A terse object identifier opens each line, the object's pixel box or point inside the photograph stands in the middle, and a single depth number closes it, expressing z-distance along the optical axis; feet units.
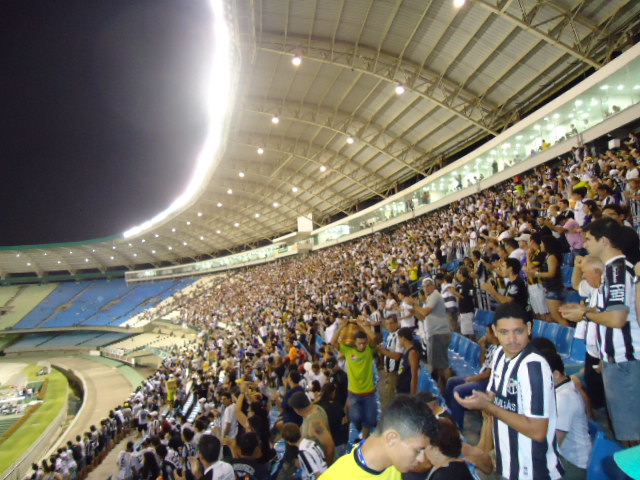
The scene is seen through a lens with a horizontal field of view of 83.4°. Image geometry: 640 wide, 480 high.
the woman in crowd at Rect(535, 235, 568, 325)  14.64
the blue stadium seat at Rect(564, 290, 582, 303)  17.66
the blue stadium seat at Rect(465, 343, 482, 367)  17.64
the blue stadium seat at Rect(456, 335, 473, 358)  19.00
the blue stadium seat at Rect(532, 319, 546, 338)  16.45
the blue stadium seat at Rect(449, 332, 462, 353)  20.56
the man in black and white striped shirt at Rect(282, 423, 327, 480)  9.36
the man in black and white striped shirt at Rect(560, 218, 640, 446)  6.88
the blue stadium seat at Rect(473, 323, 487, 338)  21.72
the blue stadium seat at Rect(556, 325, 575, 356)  15.07
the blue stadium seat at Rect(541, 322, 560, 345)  15.61
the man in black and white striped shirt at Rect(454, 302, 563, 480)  5.79
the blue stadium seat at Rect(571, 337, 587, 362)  14.11
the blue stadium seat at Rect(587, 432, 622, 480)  6.38
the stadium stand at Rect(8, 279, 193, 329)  149.07
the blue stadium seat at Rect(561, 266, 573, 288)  21.48
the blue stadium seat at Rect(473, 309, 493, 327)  21.79
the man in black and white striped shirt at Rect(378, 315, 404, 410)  15.64
